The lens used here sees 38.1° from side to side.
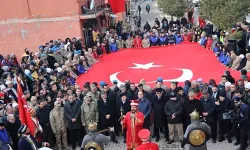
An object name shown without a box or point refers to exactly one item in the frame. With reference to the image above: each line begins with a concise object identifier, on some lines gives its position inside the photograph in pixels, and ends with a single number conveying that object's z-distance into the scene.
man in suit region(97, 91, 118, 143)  10.38
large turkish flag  15.26
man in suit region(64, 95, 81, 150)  10.02
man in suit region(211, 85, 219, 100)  10.01
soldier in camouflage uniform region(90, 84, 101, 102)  10.79
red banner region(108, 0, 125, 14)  23.39
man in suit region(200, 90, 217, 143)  9.71
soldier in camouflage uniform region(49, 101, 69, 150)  9.85
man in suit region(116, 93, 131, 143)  10.23
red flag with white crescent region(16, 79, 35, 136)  8.54
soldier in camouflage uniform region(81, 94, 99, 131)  10.12
